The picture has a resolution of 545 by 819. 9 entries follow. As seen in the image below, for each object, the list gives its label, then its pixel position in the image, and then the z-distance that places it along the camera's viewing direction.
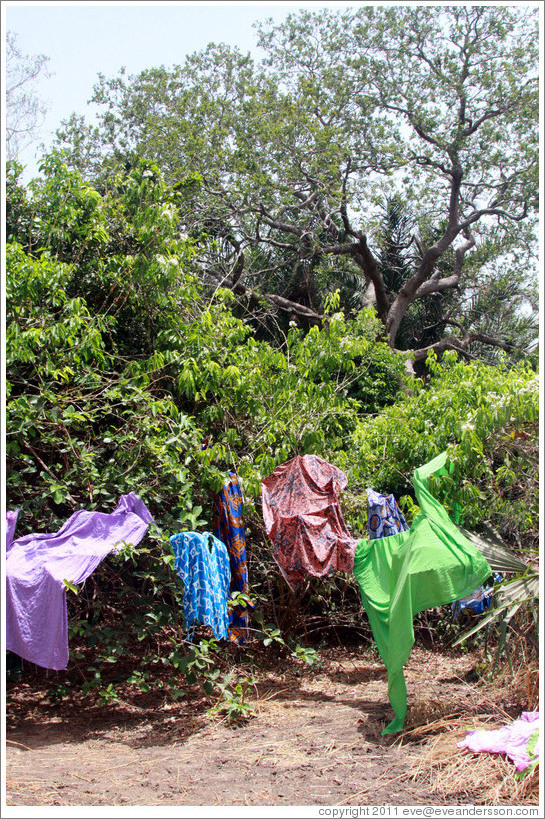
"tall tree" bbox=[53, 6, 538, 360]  11.25
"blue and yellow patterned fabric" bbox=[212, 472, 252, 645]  4.80
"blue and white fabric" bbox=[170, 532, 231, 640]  4.04
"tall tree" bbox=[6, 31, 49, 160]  13.00
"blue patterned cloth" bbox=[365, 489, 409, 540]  5.16
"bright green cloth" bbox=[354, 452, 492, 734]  3.81
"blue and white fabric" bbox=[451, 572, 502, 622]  5.33
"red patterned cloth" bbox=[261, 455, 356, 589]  4.74
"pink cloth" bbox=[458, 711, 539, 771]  3.31
